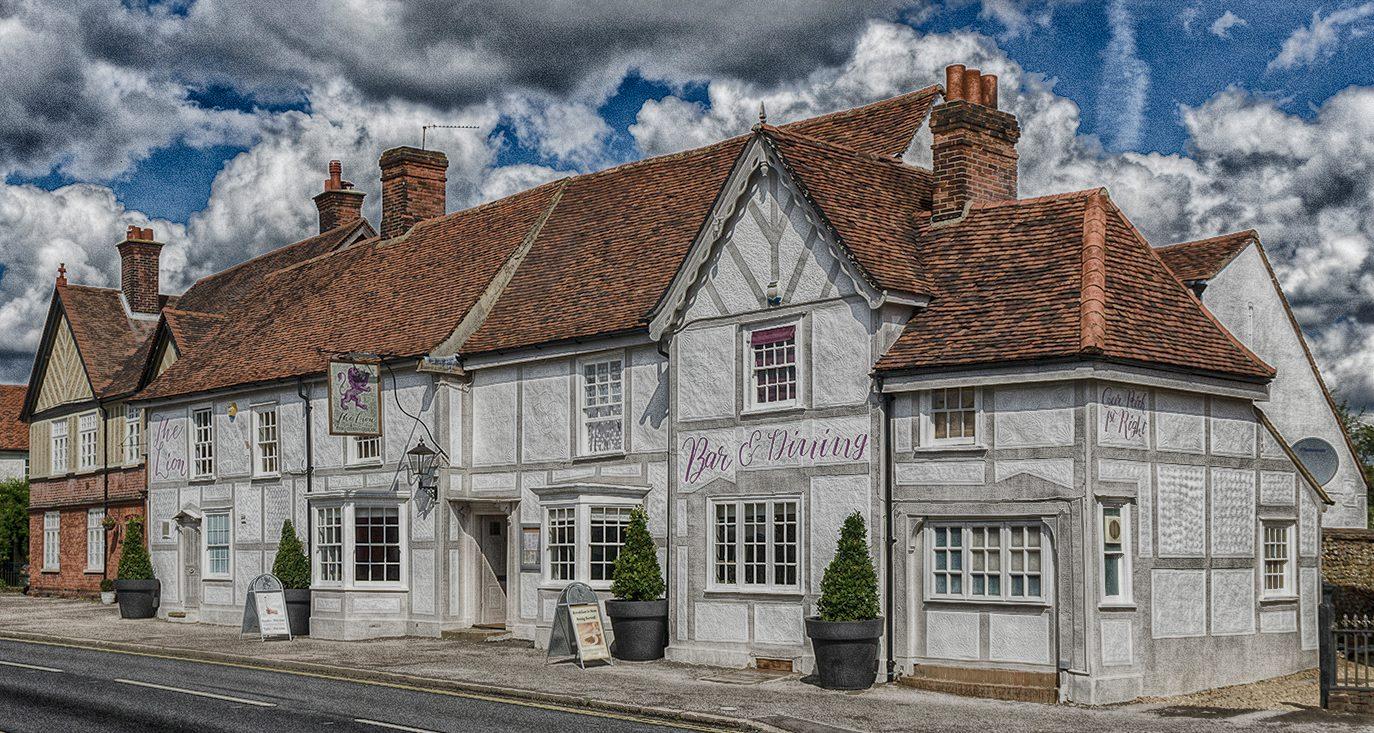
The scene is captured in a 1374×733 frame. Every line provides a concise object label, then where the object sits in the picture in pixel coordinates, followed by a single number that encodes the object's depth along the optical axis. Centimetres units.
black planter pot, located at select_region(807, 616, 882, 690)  2038
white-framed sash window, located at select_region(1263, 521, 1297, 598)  2244
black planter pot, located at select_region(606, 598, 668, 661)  2384
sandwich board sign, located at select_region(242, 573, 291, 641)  2917
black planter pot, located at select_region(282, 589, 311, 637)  3069
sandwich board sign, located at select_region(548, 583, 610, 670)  2309
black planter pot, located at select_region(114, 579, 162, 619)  3609
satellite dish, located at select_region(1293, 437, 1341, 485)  2544
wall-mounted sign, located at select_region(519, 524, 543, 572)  2709
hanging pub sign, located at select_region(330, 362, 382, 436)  2873
